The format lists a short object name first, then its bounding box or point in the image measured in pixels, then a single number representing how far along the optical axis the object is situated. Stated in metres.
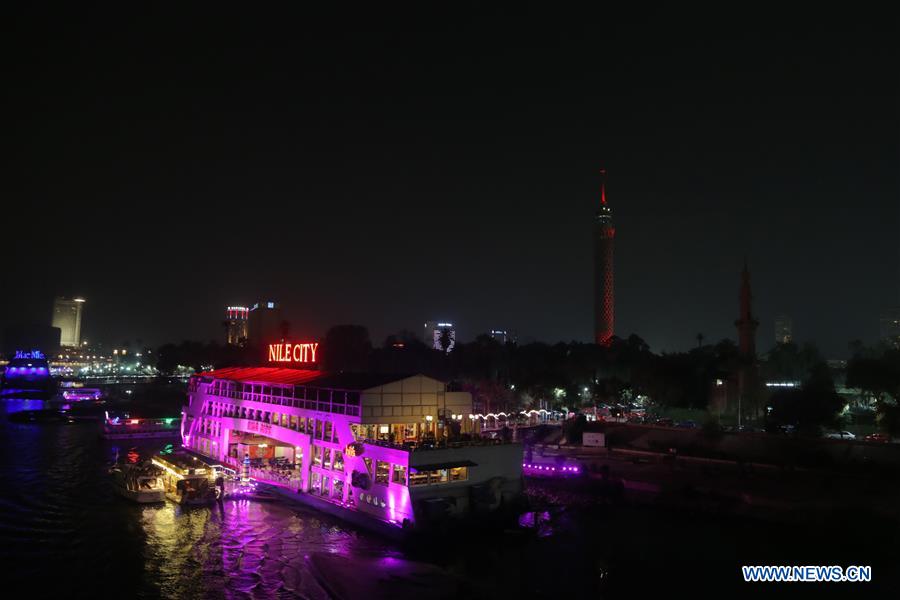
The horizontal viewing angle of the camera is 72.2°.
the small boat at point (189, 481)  38.16
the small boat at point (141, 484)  38.31
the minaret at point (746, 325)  80.28
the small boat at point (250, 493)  39.94
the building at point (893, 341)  95.36
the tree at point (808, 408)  52.50
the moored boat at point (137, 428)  70.94
